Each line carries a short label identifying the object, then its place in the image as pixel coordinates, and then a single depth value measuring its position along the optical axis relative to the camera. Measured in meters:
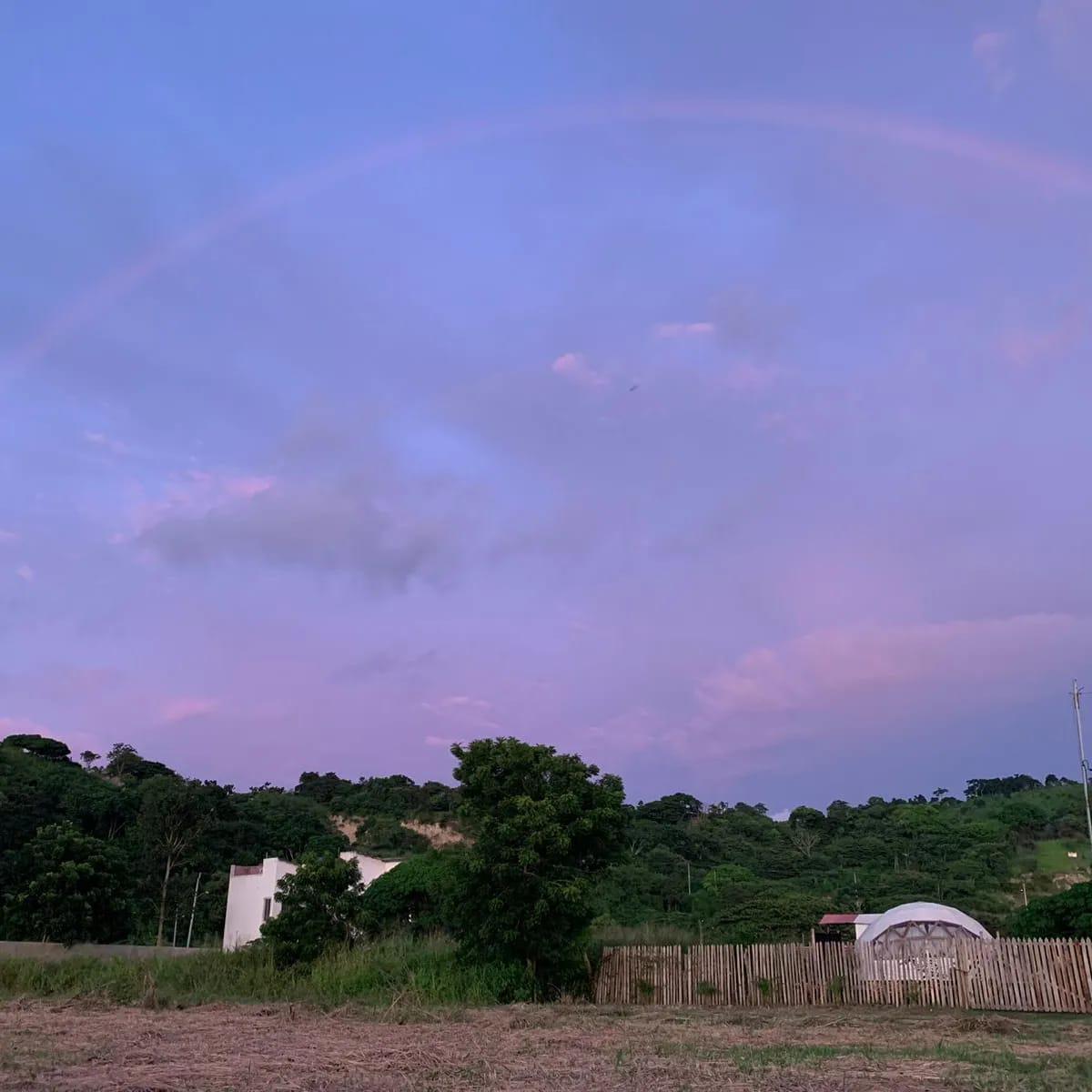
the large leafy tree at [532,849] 18.08
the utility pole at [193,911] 41.47
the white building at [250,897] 40.09
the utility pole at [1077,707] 33.78
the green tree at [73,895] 25.77
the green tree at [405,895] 33.62
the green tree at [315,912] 18.73
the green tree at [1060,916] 18.67
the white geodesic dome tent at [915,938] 18.66
